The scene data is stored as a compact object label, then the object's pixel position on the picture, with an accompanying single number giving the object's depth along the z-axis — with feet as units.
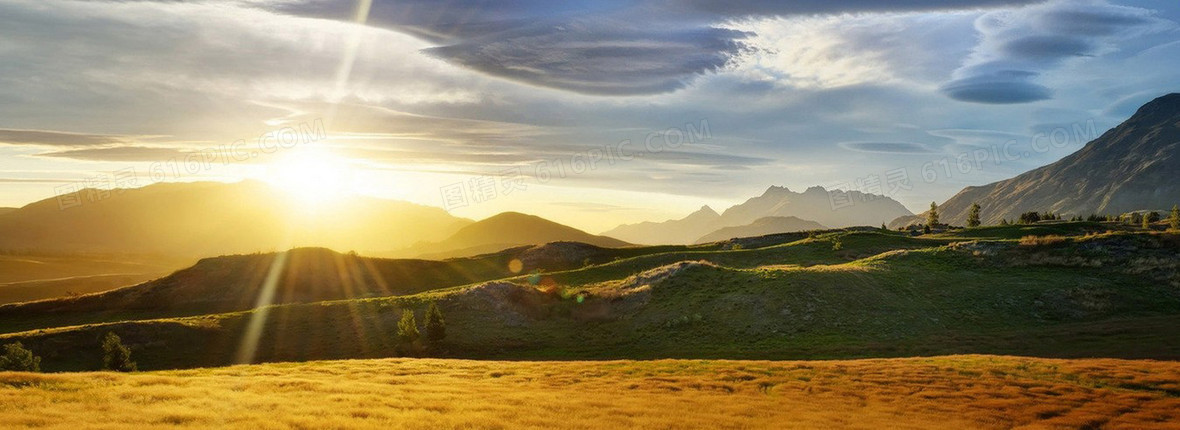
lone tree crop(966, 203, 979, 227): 420.77
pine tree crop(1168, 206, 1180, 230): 296.96
